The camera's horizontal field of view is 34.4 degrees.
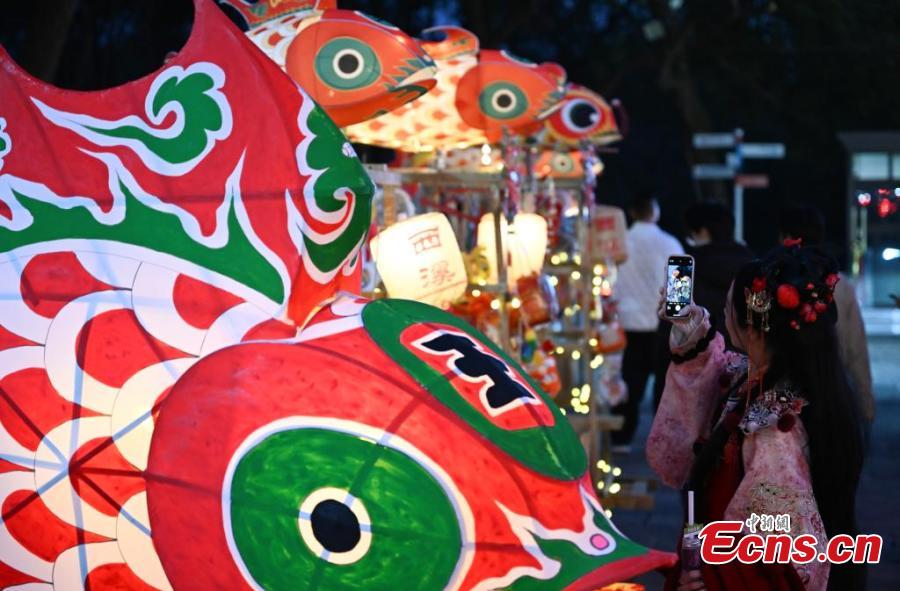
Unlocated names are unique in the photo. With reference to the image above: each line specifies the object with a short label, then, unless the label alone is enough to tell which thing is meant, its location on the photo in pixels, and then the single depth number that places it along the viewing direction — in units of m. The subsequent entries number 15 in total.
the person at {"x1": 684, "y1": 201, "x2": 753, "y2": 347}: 6.85
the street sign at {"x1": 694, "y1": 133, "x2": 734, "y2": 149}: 16.83
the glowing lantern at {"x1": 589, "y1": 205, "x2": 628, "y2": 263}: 10.07
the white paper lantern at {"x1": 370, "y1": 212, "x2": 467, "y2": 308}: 6.61
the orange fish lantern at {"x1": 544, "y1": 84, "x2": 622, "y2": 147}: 10.52
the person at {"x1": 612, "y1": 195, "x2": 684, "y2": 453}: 10.67
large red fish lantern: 3.27
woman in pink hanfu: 3.86
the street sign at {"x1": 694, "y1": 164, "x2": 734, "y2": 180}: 19.34
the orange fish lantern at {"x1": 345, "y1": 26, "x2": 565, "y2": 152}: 8.09
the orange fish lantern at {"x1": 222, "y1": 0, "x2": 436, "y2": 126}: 5.94
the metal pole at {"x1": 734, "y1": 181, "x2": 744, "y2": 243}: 17.80
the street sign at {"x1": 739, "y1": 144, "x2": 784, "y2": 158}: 17.64
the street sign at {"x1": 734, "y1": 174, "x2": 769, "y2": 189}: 17.28
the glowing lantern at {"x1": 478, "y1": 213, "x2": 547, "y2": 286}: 8.19
